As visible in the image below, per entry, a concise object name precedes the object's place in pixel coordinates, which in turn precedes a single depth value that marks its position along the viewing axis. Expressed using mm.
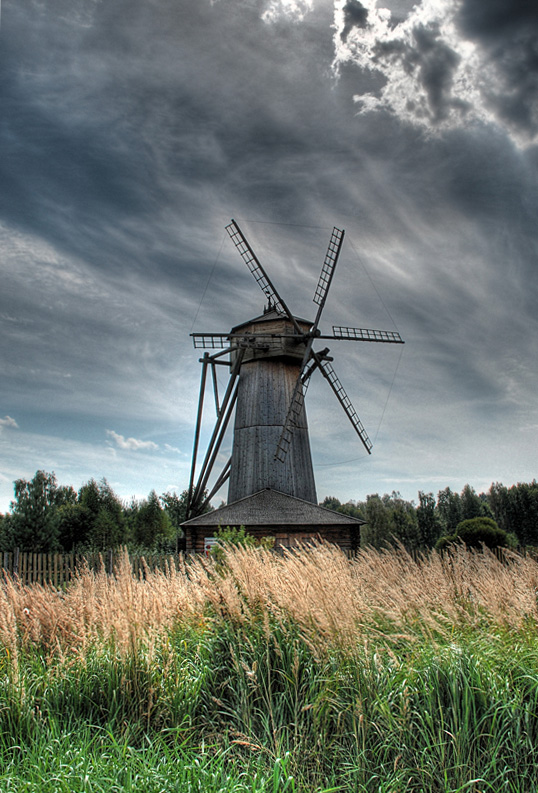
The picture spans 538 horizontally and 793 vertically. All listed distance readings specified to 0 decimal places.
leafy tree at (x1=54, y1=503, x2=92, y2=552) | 33156
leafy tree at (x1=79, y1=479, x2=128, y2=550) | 30797
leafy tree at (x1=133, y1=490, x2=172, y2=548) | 35906
